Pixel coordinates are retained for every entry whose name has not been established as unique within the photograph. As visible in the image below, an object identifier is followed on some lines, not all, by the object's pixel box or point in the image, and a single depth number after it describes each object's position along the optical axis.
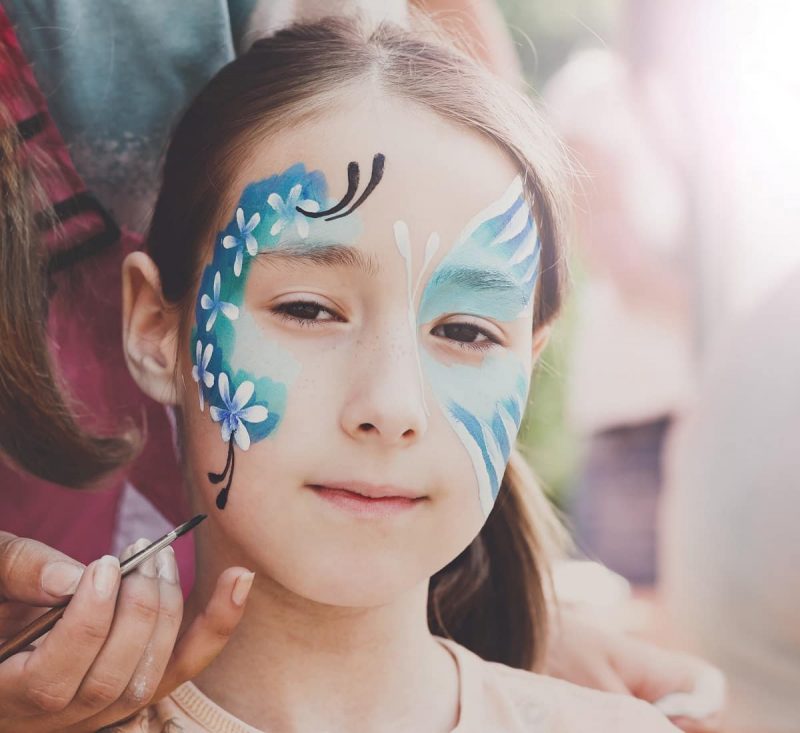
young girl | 0.77
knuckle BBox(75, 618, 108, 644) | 0.74
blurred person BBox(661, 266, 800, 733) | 0.90
